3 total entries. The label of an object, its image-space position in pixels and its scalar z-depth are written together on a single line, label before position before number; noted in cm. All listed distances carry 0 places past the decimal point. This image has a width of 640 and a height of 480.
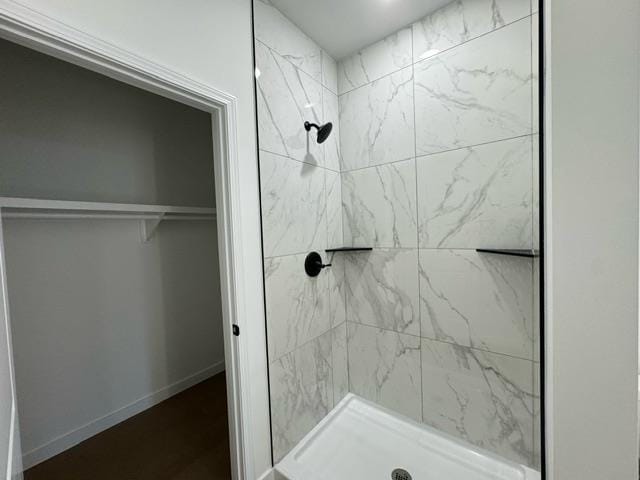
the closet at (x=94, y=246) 148
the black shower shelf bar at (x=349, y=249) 169
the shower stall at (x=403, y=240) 128
